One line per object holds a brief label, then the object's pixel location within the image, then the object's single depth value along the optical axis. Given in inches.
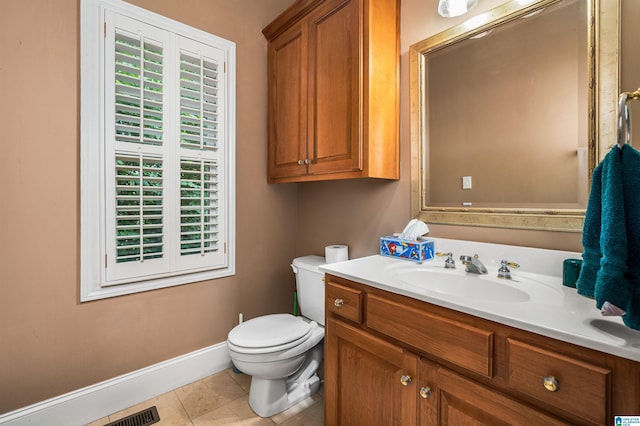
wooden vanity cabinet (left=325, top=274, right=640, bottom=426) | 25.0
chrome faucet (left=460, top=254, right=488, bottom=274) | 46.4
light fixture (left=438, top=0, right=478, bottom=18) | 52.4
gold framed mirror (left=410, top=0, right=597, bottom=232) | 42.4
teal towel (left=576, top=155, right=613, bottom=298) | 29.6
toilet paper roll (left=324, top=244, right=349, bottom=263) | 71.0
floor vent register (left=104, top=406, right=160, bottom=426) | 59.0
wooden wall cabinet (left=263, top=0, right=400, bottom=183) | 57.5
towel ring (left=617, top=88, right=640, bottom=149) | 28.1
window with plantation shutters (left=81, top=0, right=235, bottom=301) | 60.2
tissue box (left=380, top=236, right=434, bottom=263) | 54.8
